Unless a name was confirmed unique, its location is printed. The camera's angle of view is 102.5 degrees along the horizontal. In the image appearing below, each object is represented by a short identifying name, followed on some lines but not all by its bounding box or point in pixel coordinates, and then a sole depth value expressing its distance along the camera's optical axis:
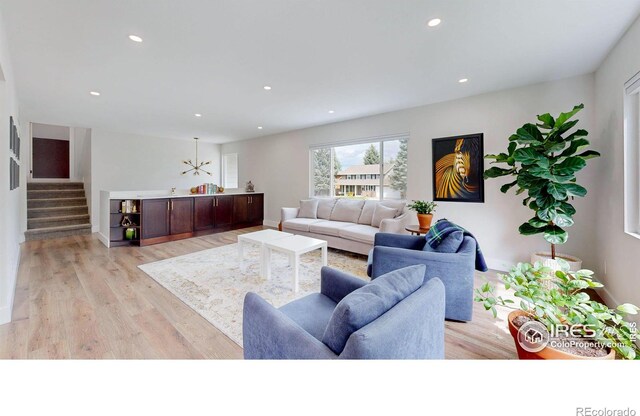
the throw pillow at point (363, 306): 0.94
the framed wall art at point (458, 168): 3.68
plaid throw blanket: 2.30
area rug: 2.41
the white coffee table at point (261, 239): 3.19
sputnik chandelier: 7.44
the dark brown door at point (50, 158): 7.77
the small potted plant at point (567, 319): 1.12
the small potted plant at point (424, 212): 3.67
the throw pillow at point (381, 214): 4.19
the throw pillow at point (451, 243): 2.21
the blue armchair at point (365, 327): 0.88
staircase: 5.31
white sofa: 3.92
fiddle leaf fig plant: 2.45
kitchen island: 4.73
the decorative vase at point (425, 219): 3.67
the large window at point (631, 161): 2.17
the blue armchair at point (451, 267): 2.14
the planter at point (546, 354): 1.24
